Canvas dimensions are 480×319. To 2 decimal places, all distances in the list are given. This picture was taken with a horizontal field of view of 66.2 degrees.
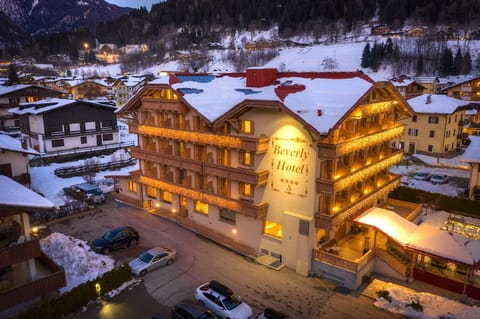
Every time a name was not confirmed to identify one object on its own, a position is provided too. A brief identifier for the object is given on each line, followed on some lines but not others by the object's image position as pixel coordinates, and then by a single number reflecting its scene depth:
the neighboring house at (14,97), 88.50
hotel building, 28.94
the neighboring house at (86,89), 141.00
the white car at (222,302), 23.53
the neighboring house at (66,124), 66.56
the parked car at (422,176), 55.06
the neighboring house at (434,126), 66.44
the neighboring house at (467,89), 101.44
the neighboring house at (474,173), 43.66
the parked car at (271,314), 22.55
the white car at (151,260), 29.11
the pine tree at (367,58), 171.00
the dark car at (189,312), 22.19
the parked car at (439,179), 53.62
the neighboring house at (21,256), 21.91
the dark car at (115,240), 32.47
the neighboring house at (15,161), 39.47
